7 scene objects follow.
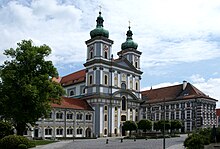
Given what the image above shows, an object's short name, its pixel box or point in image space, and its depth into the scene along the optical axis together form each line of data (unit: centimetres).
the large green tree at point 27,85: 2783
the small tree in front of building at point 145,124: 4652
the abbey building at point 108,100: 4902
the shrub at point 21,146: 1946
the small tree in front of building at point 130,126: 4801
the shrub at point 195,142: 2005
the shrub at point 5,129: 2584
